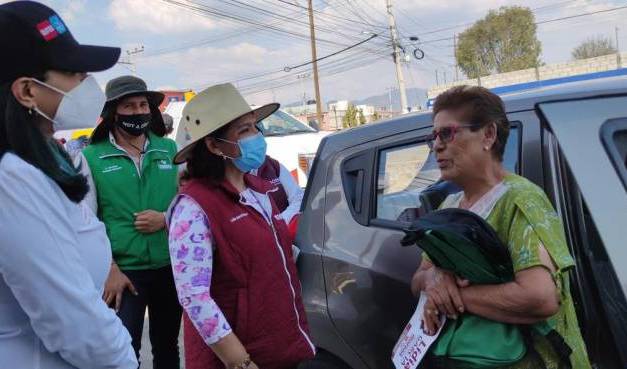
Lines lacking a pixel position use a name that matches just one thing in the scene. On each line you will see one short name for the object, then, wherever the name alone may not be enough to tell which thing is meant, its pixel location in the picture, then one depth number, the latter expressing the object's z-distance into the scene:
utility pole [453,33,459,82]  46.83
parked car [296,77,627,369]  1.54
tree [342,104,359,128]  34.56
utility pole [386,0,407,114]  26.06
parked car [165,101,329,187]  7.40
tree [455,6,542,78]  44.31
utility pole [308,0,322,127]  29.33
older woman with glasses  1.40
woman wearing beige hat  1.78
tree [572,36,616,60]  49.00
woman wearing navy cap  1.11
